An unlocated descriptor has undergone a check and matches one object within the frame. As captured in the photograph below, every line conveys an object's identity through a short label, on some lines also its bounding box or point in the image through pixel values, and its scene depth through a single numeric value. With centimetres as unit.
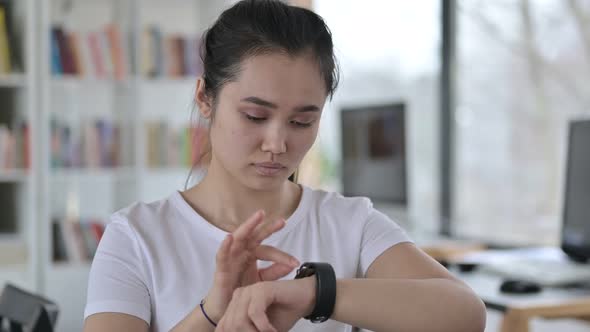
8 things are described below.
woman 129
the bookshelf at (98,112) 439
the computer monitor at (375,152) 420
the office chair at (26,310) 176
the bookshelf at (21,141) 432
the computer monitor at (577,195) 295
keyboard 291
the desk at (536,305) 255
